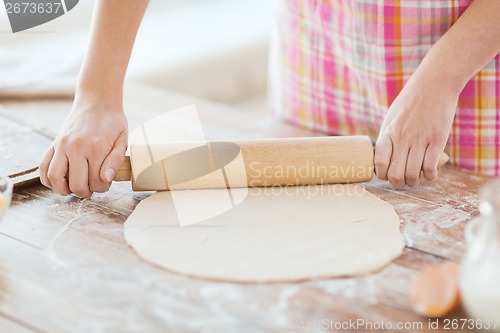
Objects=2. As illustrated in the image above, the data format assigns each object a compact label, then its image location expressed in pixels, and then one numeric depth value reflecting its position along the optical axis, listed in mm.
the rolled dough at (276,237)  984
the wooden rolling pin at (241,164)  1120
